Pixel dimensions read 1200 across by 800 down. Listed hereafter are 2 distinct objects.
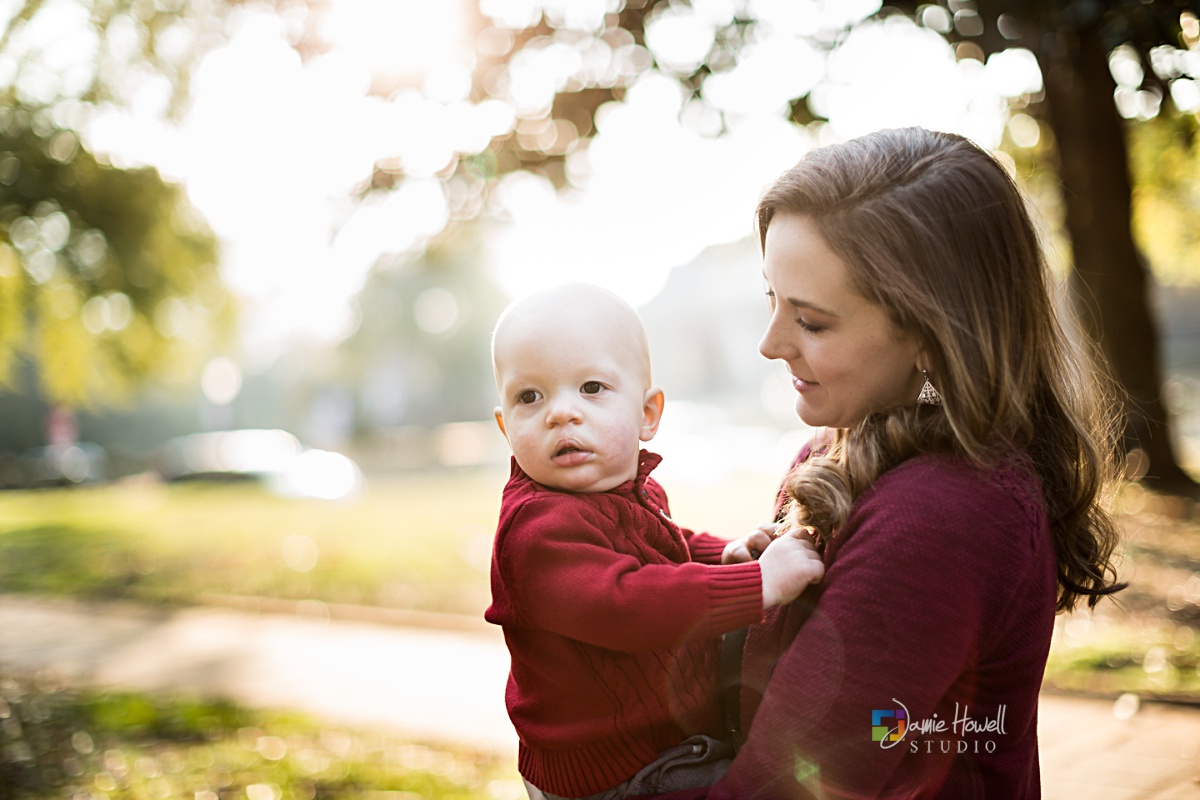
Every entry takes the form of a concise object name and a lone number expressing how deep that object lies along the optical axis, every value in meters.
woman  1.52
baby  1.76
